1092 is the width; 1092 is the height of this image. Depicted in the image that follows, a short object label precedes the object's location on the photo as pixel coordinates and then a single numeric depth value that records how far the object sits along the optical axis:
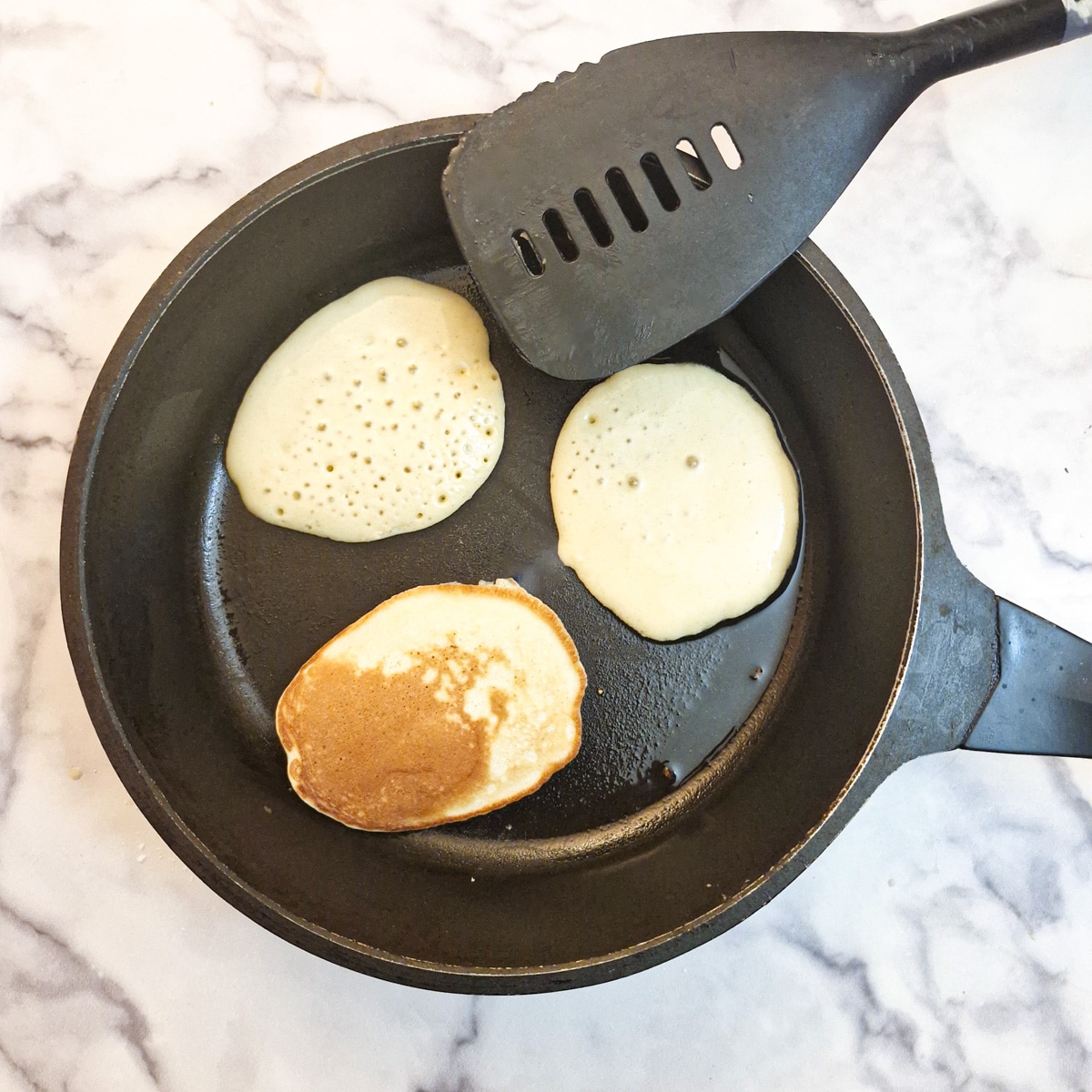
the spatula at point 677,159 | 0.36
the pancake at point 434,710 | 0.39
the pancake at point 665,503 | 0.41
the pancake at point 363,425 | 0.40
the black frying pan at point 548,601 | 0.37
